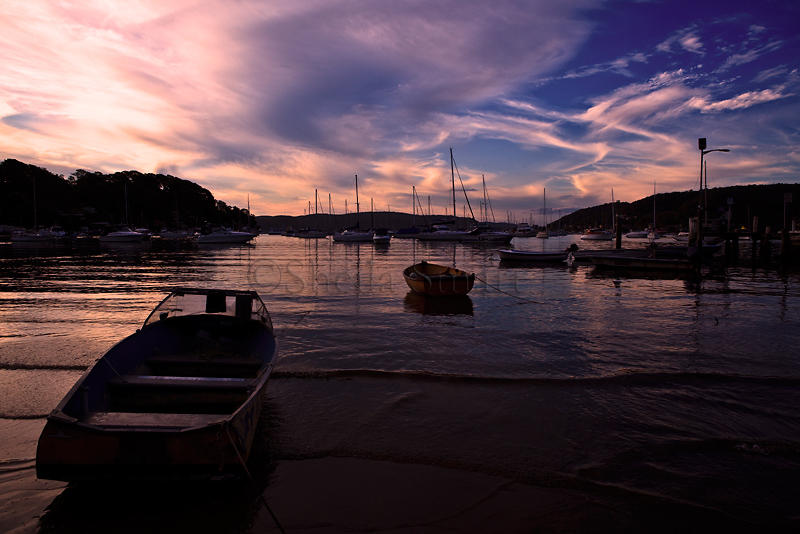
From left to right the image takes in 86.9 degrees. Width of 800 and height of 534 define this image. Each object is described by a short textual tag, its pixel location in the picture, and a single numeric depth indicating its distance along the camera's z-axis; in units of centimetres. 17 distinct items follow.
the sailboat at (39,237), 6279
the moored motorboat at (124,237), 6744
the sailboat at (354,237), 7950
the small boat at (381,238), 7138
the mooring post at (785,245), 3761
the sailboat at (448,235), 8144
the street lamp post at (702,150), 3085
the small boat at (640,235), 11856
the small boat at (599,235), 10112
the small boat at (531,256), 3528
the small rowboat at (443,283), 1673
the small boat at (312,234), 12152
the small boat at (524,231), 12690
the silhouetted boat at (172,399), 382
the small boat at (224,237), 7206
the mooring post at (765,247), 4044
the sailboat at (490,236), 7788
